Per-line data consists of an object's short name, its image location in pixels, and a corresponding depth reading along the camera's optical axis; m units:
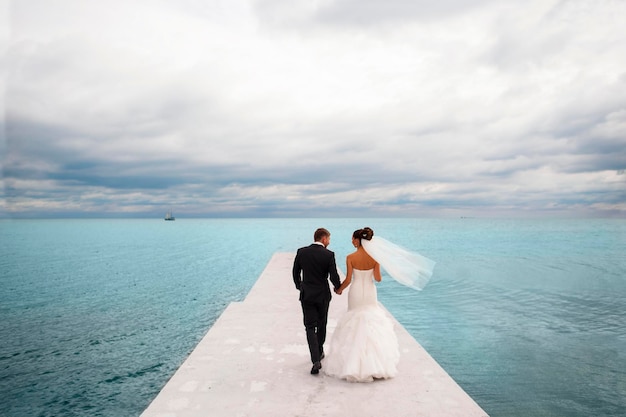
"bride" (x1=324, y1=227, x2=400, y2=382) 6.41
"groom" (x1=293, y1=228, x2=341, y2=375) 6.55
